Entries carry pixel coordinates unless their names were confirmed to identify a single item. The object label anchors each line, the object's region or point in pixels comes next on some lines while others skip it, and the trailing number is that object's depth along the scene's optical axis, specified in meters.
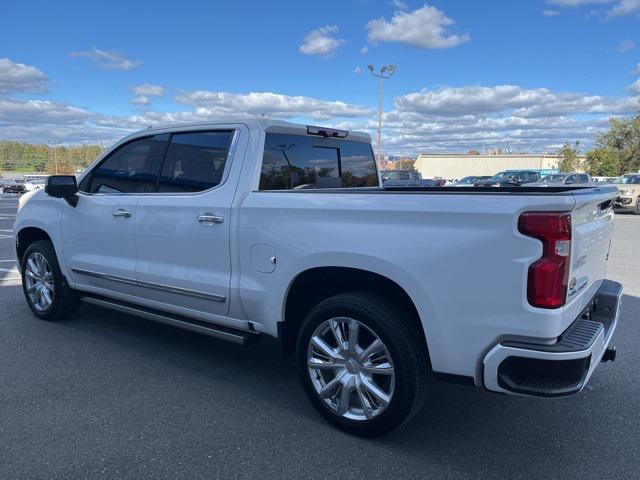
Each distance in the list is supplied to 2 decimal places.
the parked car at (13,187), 42.21
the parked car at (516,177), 34.74
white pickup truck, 2.54
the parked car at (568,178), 25.43
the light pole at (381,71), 45.17
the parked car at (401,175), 35.69
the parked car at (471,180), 34.64
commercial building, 88.38
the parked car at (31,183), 40.46
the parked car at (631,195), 21.56
